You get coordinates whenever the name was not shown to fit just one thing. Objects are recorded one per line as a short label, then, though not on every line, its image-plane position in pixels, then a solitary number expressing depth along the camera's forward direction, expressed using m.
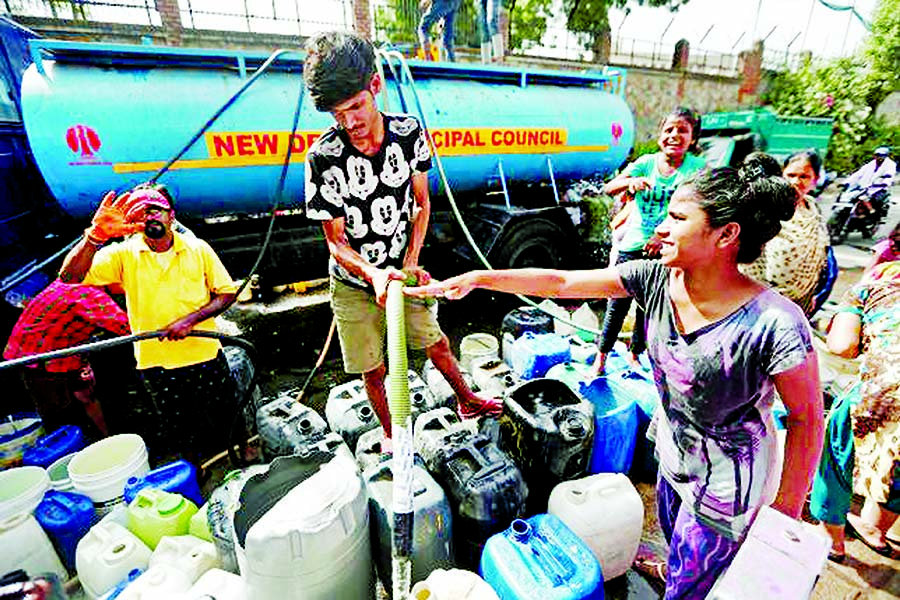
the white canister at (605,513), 1.97
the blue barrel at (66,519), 2.09
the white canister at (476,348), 3.56
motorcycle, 7.94
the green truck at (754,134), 9.45
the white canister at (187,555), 1.77
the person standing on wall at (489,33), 6.15
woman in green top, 2.89
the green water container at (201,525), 1.94
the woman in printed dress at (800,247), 2.63
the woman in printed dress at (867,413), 1.82
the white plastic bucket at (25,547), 1.92
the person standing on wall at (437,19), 5.83
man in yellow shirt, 2.33
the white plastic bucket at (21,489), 1.98
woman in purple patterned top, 1.23
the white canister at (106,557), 1.83
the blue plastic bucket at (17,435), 2.72
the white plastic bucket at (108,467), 2.22
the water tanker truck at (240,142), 3.36
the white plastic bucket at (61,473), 2.36
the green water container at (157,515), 1.94
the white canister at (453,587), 1.40
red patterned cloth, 2.74
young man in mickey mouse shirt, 1.88
